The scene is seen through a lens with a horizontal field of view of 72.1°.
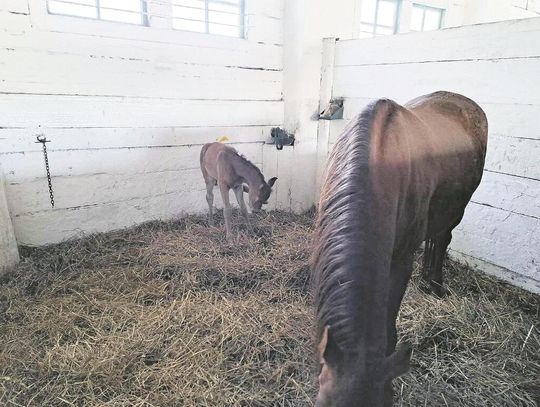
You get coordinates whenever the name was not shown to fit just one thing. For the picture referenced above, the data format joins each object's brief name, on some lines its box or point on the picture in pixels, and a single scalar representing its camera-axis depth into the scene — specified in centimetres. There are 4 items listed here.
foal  307
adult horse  88
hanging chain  272
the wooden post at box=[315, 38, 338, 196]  363
